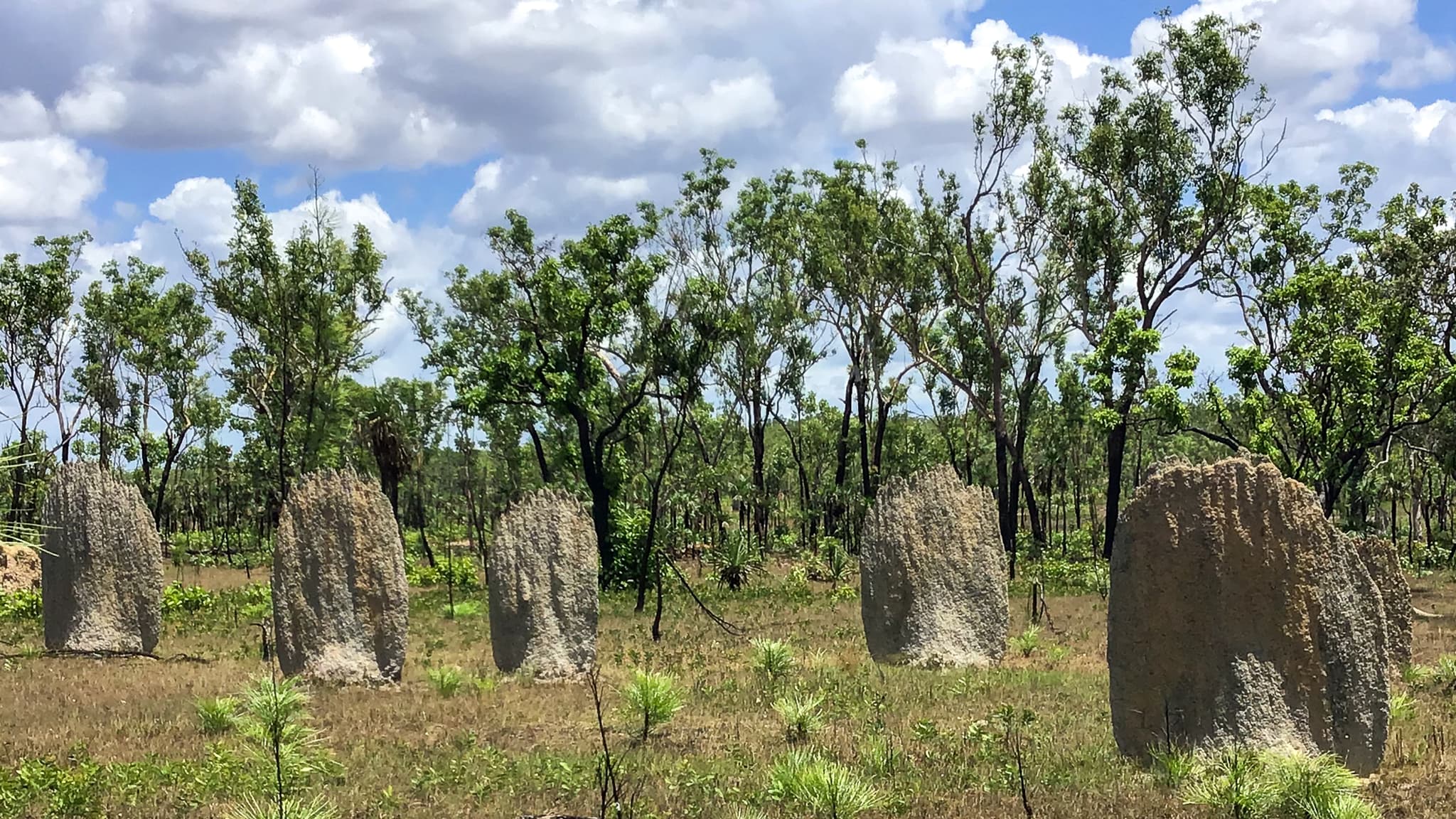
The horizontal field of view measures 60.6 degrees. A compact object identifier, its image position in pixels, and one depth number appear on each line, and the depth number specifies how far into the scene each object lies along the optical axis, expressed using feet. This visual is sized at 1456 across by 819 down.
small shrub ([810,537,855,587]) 102.42
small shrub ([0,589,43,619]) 70.15
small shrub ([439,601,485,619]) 77.10
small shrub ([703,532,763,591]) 95.55
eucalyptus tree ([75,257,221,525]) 126.93
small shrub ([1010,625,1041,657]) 56.03
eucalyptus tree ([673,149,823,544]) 136.15
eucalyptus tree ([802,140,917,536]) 116.26
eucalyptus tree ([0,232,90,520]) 116.37
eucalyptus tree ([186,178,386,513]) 104.17
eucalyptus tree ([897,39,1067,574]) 105.91
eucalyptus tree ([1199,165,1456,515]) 79.82
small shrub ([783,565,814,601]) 88.84
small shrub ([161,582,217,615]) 76.33
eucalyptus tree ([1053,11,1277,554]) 94.89
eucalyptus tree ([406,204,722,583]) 91.45
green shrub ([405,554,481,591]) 100.53
